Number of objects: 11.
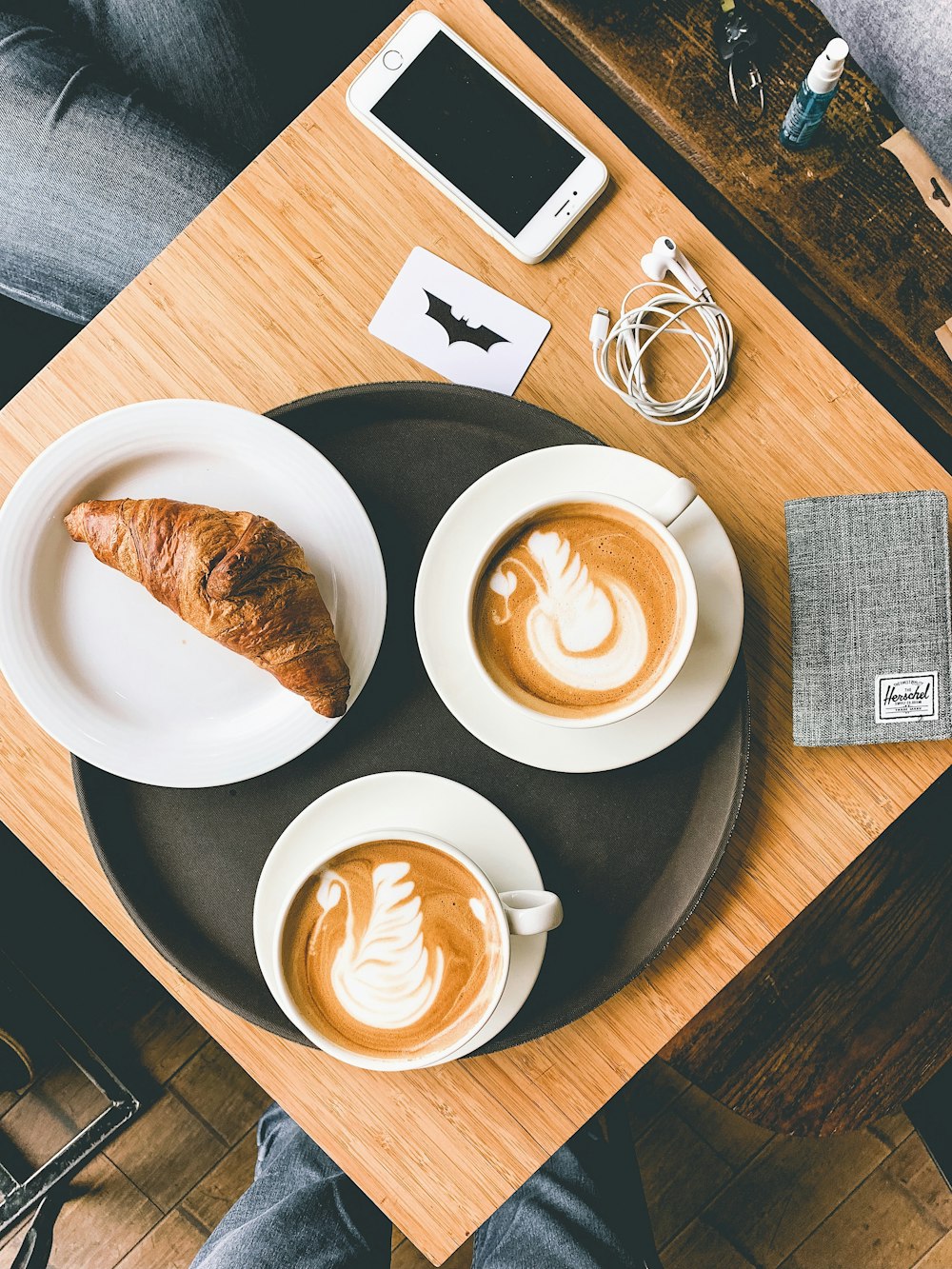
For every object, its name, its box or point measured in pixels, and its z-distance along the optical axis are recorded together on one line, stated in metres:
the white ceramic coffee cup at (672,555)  0.78
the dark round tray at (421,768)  0.90
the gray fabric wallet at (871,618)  0.89
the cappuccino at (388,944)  0.82
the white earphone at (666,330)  0.91
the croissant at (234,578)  0.83
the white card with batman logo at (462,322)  0.93
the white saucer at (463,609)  0.84
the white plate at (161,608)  0.87
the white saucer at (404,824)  0.88
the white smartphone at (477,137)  0.92
